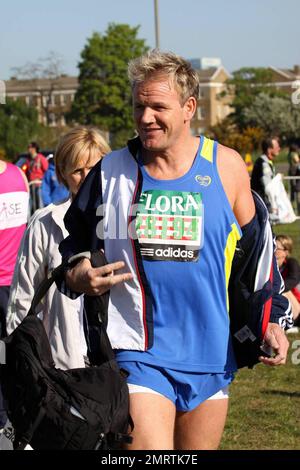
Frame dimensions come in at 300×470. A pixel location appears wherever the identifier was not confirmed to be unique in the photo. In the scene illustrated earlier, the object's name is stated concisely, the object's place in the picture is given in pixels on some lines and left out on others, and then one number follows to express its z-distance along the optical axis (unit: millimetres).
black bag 3277
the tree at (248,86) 113188
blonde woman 4938
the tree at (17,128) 79062
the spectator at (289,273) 9977
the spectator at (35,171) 19828
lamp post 18591
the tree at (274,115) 82250
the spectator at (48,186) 14648
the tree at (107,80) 92625
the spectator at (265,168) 13926
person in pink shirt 6219
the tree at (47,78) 83812
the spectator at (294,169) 21109
